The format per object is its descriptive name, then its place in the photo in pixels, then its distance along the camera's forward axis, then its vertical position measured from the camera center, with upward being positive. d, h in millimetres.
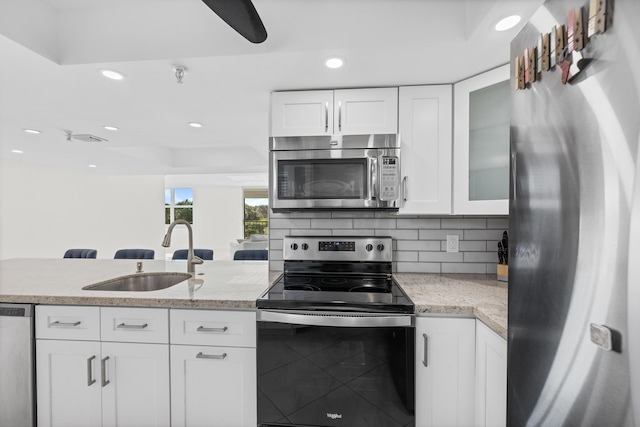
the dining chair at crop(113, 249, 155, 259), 3156 -500
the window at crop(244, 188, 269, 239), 9742 -39
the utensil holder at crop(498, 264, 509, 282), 1689 -377
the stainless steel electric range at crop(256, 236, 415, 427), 1248 -684
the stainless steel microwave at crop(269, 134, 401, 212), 1662 +230
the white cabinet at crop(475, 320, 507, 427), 1057 -673
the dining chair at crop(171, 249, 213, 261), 3252 -516
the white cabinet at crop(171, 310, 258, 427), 1319 -745
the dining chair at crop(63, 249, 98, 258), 3363 -529
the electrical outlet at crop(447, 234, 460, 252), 1930 -225
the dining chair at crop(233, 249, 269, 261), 2918 -470
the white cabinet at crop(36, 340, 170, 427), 1344 -839
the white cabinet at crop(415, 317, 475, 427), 1248 -719
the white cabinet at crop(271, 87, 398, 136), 1718 +609
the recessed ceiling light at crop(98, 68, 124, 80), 1574 +776
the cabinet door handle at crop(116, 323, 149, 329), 1336 -554
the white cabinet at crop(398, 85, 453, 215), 1687 +381
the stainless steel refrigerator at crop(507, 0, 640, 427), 428 -36
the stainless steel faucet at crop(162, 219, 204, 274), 1911 -329
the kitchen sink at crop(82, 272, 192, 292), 1870 -490
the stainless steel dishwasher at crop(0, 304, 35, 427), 1364 -764
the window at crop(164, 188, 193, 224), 9328 +293
